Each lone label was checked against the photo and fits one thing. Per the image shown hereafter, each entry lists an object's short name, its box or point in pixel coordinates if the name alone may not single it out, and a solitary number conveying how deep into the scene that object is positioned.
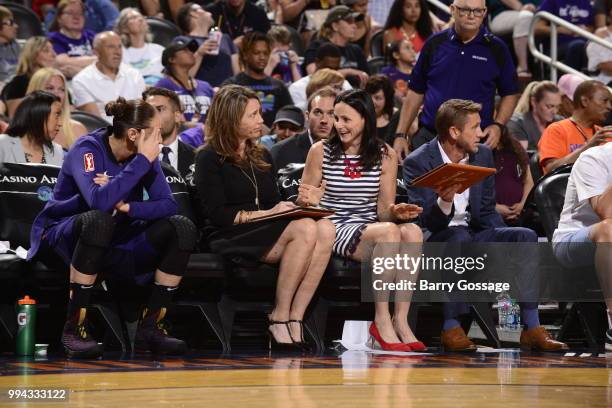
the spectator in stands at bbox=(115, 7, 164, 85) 21.25
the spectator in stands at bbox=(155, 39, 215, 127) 18.95
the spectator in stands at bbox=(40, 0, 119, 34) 23.12
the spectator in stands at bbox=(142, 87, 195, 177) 15.09
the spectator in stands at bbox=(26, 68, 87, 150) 15.59
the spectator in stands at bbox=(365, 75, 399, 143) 18.06
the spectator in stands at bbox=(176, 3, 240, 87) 20.92
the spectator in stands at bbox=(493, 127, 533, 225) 16.81
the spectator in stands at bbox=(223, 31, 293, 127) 19.53
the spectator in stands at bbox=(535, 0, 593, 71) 24.08
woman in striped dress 13.56
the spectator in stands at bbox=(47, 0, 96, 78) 21.09
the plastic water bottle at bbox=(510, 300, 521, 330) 14.06
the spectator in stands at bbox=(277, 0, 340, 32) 25.53
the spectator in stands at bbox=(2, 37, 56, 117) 18.36
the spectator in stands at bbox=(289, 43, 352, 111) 20.47
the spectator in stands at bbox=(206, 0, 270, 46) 23.58
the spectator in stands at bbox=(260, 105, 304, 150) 17.05
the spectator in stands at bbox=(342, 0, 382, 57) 24.42
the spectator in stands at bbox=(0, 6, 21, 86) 19.72
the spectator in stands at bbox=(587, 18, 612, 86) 23.37
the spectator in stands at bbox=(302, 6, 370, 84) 22.06
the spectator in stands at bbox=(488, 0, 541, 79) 24.73
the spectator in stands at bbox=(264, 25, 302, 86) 22.08
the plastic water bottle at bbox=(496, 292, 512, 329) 14.01
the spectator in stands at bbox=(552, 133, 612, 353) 12.84
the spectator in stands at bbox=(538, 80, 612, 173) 16.17
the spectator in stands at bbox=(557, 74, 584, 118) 19.84
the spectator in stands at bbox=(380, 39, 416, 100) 21.77
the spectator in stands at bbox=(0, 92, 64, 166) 13.89
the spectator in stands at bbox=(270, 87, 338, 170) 15.43
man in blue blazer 13.35
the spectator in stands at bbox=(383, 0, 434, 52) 23.84
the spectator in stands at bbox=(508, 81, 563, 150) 19.34
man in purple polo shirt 15.70
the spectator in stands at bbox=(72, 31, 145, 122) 19.06
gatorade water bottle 12.16
